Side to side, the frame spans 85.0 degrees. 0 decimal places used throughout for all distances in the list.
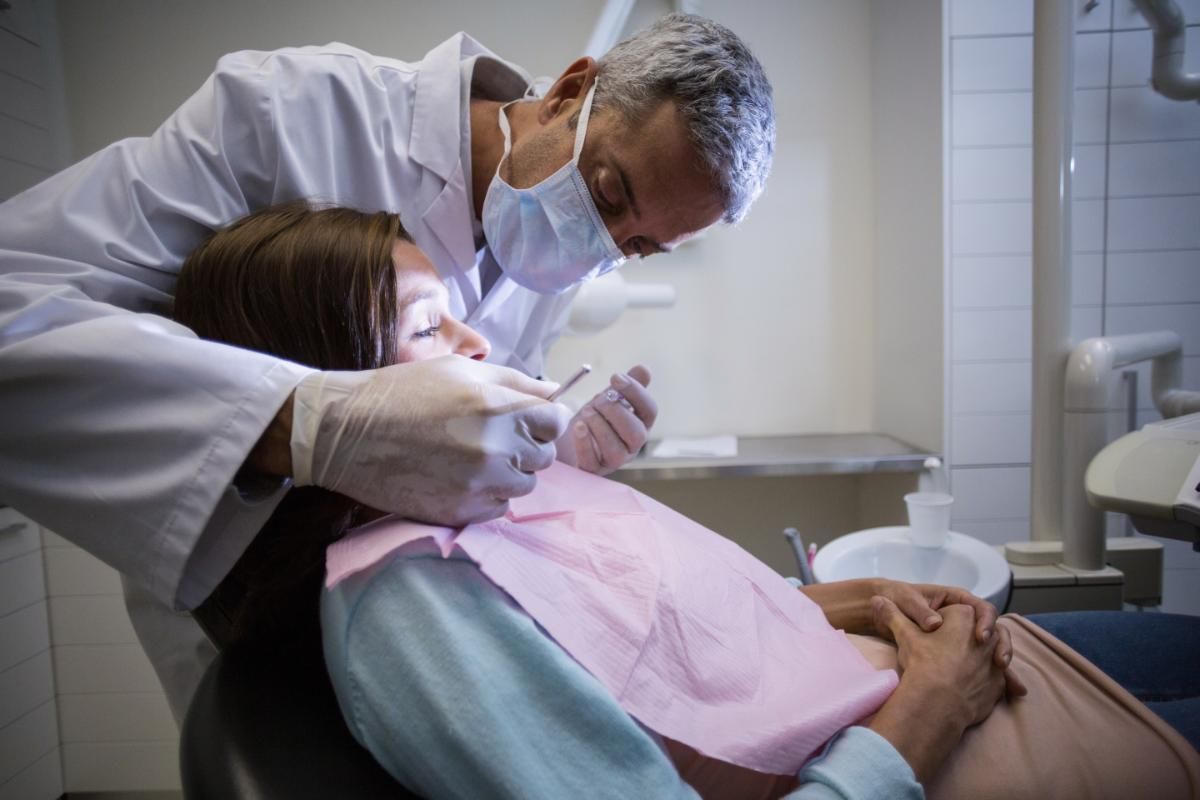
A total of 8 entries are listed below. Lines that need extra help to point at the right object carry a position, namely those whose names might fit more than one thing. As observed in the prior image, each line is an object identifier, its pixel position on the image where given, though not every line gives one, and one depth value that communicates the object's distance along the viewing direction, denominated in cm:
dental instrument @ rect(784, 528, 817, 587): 126
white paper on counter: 207
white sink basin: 134
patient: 55
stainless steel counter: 192
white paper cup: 138
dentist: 67
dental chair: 52
